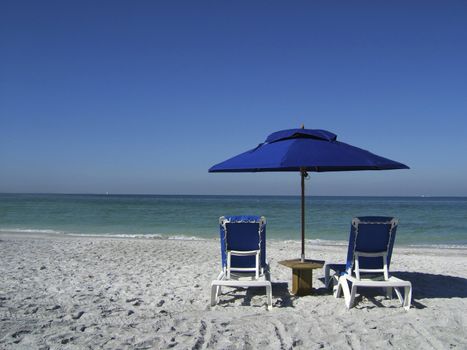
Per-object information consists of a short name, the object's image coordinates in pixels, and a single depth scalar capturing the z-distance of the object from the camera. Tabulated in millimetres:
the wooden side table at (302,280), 5137
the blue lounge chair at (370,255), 4562
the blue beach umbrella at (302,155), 4398
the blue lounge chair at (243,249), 4887
